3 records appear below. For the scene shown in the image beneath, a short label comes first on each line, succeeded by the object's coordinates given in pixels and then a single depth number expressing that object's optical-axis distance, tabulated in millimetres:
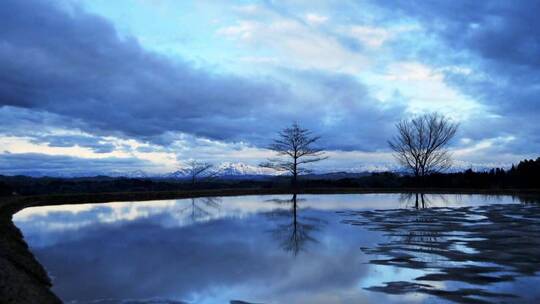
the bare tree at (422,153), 47094
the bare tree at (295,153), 42531
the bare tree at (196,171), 43381
